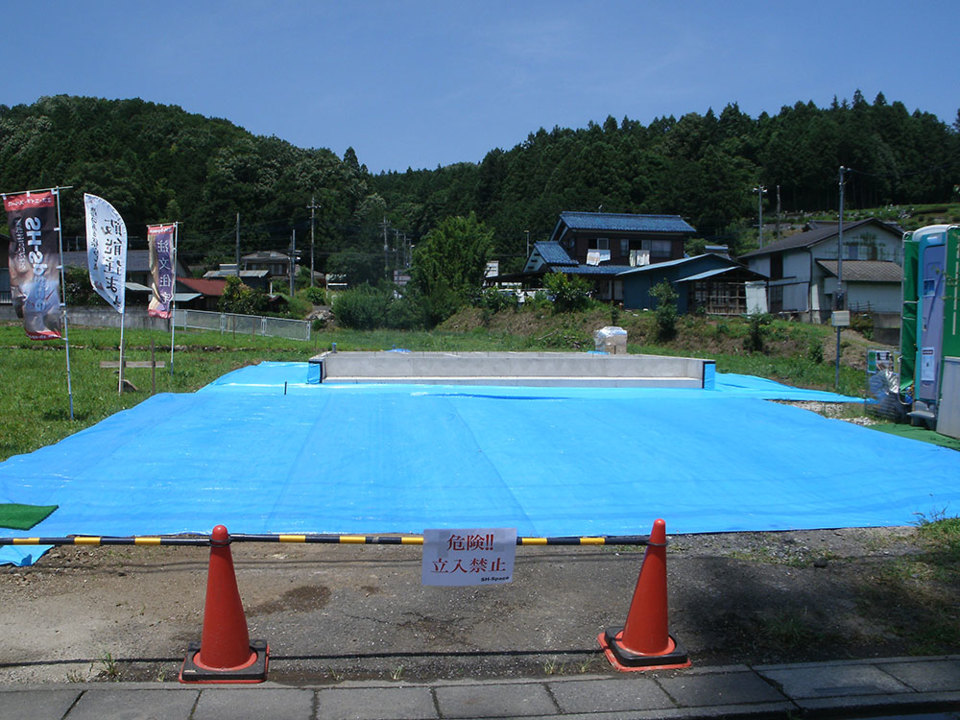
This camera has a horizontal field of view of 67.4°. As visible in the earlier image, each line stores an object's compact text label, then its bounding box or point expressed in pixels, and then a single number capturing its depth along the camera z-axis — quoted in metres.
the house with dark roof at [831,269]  29.02
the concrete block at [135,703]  2.87
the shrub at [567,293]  29.92
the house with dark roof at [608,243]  38.91
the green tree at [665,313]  25.11
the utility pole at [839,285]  26.81
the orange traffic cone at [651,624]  3.40
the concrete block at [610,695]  3.05
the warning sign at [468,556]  3.41
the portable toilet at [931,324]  8.97
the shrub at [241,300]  37.25
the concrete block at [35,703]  2.84
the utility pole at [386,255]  50.61
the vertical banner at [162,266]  13.38
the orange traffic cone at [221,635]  3.17
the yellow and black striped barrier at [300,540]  3.32
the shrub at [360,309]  32.12
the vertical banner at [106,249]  11.01
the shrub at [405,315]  33.09
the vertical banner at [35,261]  8.94
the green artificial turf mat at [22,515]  5.13
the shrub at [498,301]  33.31
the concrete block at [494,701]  2.98
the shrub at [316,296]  45.62
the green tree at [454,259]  38.03
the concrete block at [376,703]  2.94
